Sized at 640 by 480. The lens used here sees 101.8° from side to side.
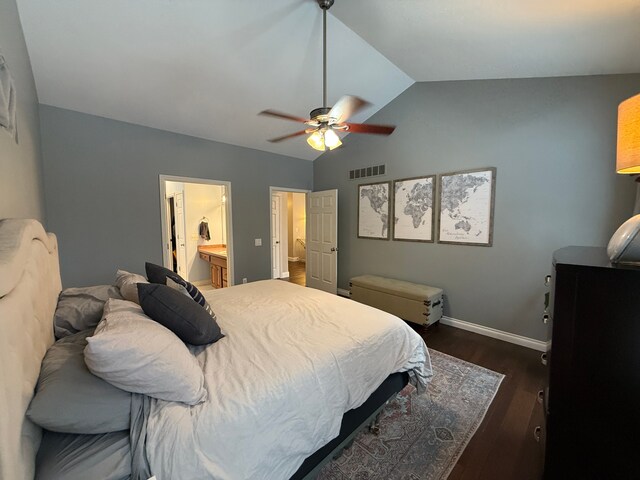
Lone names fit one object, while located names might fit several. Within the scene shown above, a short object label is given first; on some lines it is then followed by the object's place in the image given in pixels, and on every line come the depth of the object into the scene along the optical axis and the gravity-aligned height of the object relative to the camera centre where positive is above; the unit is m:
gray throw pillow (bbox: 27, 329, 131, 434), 0.80 -0.58
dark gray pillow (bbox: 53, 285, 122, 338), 1.39 -0.49
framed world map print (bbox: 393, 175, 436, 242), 3.54 +0.19
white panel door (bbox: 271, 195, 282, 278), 5.87 -0.35
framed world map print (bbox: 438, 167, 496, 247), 3.05 +0.18
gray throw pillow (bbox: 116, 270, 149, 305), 1.52 -0.39
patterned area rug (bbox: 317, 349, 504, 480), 1.52 -1.44
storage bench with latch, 3.19 -1.00
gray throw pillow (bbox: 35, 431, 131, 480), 0.77 -0.74
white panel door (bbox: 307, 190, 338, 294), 4.57 -0.34
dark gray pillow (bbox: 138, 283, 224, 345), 1.26 -0.46
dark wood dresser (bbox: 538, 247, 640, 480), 1.04 -0.63
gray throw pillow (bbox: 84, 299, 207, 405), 0.88 -0.51
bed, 0.77 -0.71
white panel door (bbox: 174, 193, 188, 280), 5.21 -0.25
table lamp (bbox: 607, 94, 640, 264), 1.06 +0.28
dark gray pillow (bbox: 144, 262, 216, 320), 1.70 -0.38
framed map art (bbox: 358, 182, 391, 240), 4.04 +0.19
